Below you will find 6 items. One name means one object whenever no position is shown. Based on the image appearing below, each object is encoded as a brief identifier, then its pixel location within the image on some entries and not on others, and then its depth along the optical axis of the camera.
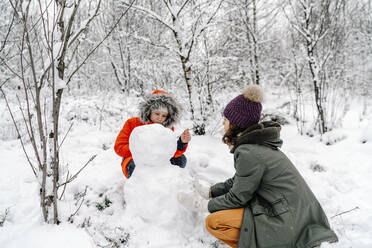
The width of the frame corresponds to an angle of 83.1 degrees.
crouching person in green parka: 1.41
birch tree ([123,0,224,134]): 3.20
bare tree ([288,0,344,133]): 3.89
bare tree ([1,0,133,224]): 1.45
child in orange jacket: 2.36
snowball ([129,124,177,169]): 1.86
